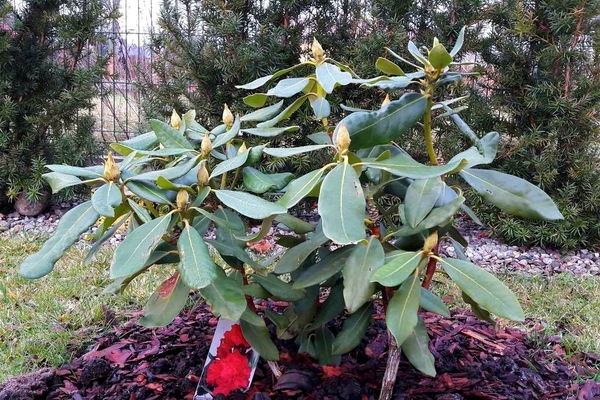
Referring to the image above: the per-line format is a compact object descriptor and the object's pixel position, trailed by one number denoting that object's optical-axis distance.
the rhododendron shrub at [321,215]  1.16
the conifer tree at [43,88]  4.77
